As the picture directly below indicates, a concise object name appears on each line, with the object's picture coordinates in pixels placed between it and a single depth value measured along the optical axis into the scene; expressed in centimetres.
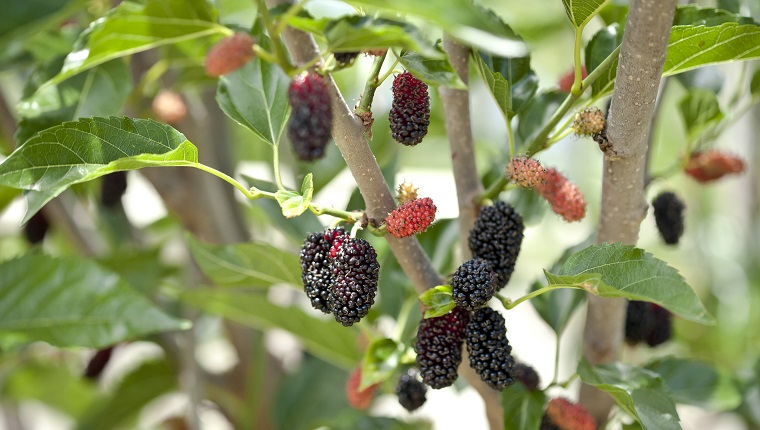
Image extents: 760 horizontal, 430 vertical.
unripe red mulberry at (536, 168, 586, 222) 45
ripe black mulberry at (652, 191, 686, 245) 50
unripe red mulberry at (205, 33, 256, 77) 41
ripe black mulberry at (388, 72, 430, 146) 40
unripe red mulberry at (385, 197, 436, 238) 40
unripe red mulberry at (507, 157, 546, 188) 42
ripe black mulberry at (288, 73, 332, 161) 37
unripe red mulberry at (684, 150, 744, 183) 50
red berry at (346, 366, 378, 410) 48
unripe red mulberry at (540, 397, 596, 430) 46
